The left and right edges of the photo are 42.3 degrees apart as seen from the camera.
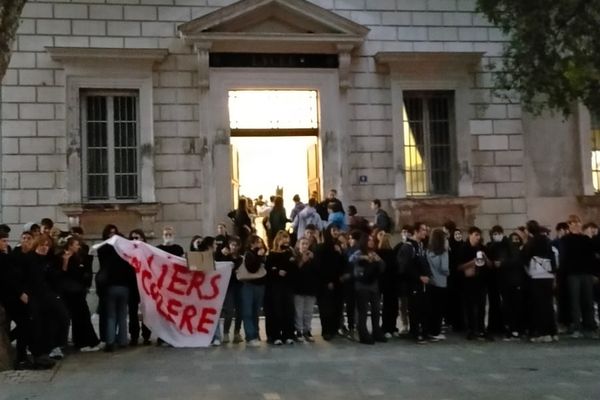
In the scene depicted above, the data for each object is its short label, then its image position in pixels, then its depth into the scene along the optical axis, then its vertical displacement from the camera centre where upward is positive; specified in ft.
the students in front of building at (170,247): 42.52 -0.87
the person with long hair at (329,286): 42.16 -3.24
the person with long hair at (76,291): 38.32 -2.89
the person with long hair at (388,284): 42.73 -3.24
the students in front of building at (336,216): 54.85 +0.77
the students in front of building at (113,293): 39.34 -3.08
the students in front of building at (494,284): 42.70 -3.41
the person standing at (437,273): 41.81 -2.66
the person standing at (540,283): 41.29 -3.31
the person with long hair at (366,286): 40.86 -3.17
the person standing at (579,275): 42.75 -3.02
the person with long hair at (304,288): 41.47 -3.23
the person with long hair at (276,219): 57.52 +0.70
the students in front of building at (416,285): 41.34 -3.24
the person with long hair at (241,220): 56.34 +0.66
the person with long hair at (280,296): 40.75 -3.57
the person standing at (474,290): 41.78 -3.61
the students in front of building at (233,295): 41.57 -3.53
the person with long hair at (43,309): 33.88 -3.35
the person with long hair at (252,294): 41.16 -3.48
